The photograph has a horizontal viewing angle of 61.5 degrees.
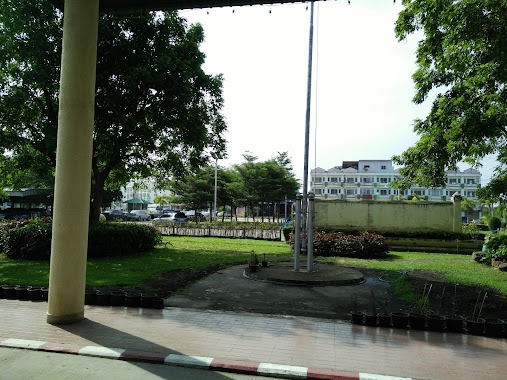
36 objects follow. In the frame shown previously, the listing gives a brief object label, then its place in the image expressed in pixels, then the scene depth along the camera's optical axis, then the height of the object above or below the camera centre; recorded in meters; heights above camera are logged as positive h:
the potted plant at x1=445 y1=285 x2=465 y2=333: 7.00 -1.79
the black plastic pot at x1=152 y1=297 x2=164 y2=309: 8.16 -1.88
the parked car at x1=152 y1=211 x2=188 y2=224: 46.22 -1.37
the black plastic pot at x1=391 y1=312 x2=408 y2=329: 7.14 -1.81
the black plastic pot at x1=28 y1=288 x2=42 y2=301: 8.62 -1.91
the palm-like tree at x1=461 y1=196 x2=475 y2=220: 55.12 +1.50
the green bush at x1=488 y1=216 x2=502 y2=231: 40.72 -0.74
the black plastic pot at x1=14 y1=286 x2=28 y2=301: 8.68 -1.90
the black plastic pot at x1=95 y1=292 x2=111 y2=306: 8.29 -1.85
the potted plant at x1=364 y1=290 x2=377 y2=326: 7.26 -1.83
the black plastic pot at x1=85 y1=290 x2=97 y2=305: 8.31 -1.87
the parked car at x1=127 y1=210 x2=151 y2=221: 53.06 -1.51
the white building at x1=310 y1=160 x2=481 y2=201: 79.81 +6.03
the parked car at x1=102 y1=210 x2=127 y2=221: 49.32 -1.48
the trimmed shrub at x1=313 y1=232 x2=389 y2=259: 18.25 -1.51
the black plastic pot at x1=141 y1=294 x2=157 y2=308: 8.22 -1.86
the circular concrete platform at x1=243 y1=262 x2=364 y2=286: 10.77 -1.78
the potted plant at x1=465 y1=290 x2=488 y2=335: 6.86 -1.79
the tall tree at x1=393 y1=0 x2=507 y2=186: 9.22 +3.32
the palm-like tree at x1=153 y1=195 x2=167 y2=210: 74.69 +0.93
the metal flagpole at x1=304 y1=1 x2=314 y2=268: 19.47 +4.90
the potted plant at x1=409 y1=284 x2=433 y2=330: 7.11 -1.81
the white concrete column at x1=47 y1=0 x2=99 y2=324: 6.89 +0.51
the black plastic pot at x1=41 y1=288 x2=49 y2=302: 8.66 -1.90
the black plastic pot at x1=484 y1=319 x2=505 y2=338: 6.80 -1.80
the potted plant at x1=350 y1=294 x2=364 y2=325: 7.35 -1.83
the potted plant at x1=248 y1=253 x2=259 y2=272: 12.13 -1.60
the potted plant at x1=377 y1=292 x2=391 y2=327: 7.22 -1.83
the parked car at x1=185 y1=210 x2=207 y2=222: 49.08 -1.33
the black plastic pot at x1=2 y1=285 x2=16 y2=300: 8.73 -1.91
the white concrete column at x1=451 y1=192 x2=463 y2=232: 23.53 -0.07
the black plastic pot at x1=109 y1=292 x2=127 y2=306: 8.27 -1.86
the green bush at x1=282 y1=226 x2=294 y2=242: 24.60 -1.32
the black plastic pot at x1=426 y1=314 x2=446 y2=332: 7.03 -1.80
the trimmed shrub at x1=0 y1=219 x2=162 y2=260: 14.27 -1.33
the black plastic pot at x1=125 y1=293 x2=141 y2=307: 8.23 -1.87
